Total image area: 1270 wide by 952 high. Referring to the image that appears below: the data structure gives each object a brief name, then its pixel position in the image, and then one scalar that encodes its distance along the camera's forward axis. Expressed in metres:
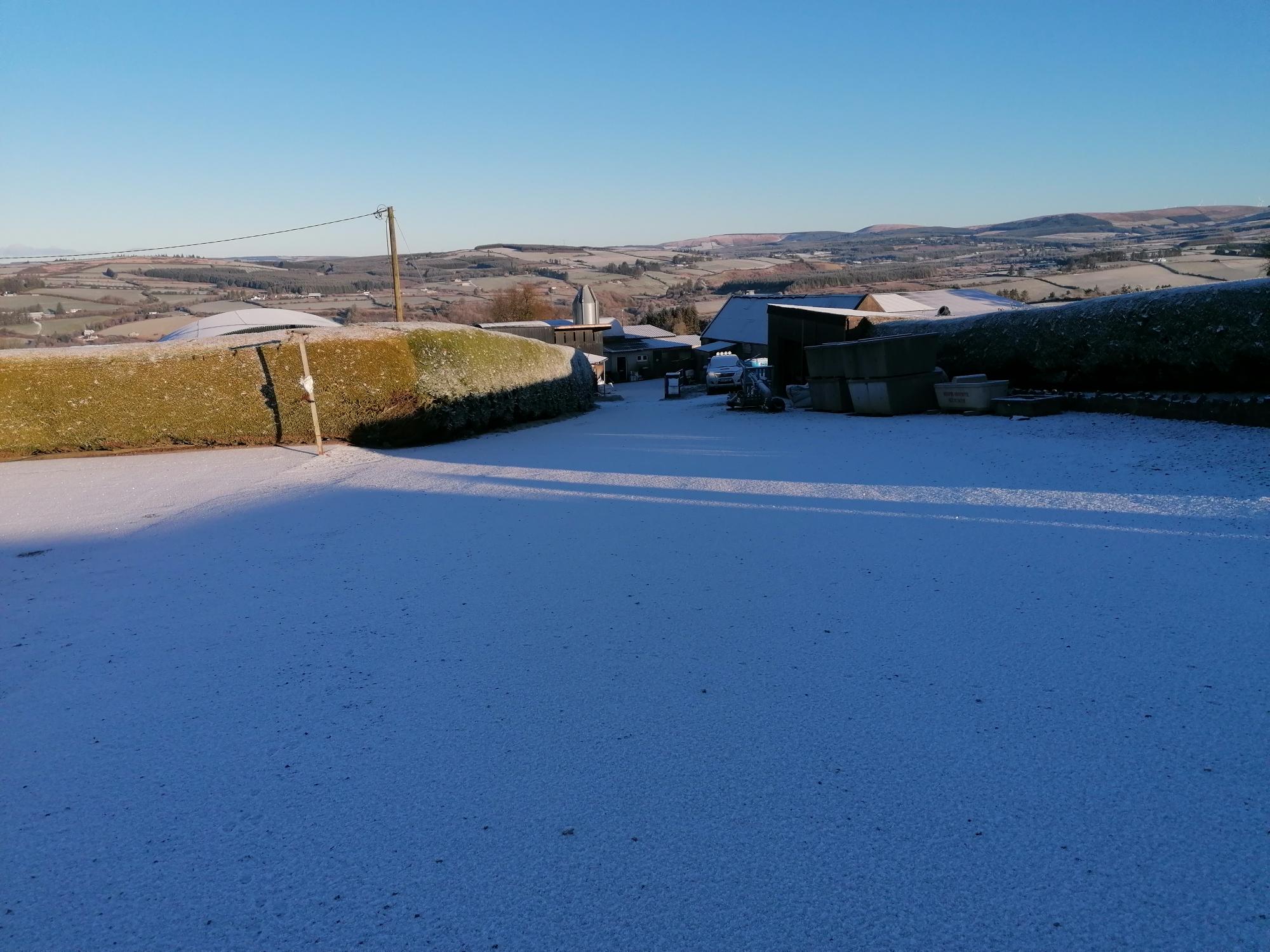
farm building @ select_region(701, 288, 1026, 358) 29.58
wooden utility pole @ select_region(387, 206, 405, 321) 31.02
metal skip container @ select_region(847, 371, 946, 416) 18.48
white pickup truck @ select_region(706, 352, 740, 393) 37.41
